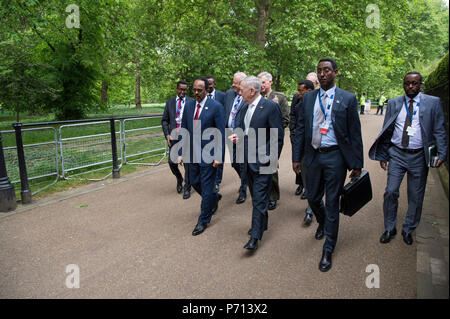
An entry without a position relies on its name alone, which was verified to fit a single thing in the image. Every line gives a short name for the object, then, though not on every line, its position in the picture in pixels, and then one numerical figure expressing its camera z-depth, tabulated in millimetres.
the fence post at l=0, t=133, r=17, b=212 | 5387
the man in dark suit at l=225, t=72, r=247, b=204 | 5879
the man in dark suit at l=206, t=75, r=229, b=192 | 6719
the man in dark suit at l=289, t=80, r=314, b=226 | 5520
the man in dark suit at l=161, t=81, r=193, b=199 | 6588
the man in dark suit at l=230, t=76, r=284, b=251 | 4016
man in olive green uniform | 5641
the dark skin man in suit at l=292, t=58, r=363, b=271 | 3588
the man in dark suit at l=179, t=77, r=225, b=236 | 4664
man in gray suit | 3994
